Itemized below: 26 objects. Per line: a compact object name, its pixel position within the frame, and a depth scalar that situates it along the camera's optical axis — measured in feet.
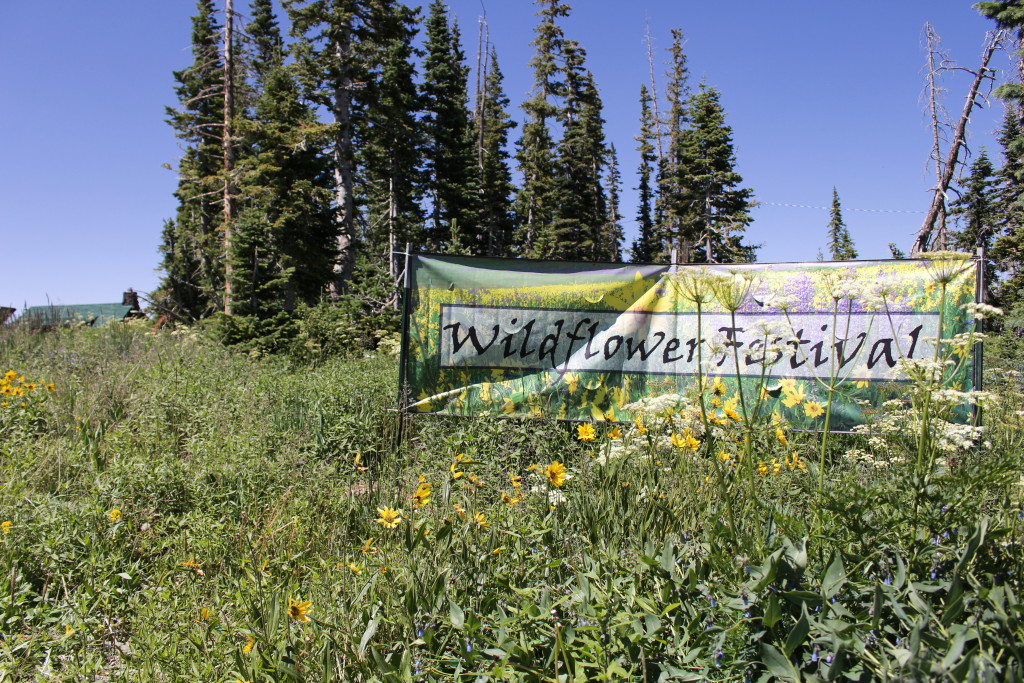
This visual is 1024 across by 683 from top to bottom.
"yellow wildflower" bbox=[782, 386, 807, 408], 14.90
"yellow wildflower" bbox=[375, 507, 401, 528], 8.50
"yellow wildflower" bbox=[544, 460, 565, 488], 9.45
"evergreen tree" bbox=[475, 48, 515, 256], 122.42
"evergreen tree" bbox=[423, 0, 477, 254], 108.81
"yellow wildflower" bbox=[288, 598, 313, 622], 7.02
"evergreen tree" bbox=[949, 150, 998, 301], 97.40
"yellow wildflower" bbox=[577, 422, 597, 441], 12.85
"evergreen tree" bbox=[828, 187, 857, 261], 213.25
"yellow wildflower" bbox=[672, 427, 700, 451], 9.82
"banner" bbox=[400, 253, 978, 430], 15.66
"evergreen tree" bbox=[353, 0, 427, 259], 72.74
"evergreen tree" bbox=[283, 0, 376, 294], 66.74
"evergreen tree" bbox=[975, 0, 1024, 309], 56.59
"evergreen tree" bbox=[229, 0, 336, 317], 70.28
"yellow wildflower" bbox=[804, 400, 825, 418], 15.62
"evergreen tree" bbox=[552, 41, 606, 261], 121.49
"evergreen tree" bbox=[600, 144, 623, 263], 174.70
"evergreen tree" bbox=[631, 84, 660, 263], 170.30
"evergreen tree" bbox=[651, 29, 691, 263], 129.08
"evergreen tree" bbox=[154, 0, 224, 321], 71.51
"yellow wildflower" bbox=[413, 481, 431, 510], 9.12
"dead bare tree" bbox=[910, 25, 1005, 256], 56.49
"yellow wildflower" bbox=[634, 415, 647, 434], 11.46
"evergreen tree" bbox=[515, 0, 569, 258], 118.83
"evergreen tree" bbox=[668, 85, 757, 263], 113.91
